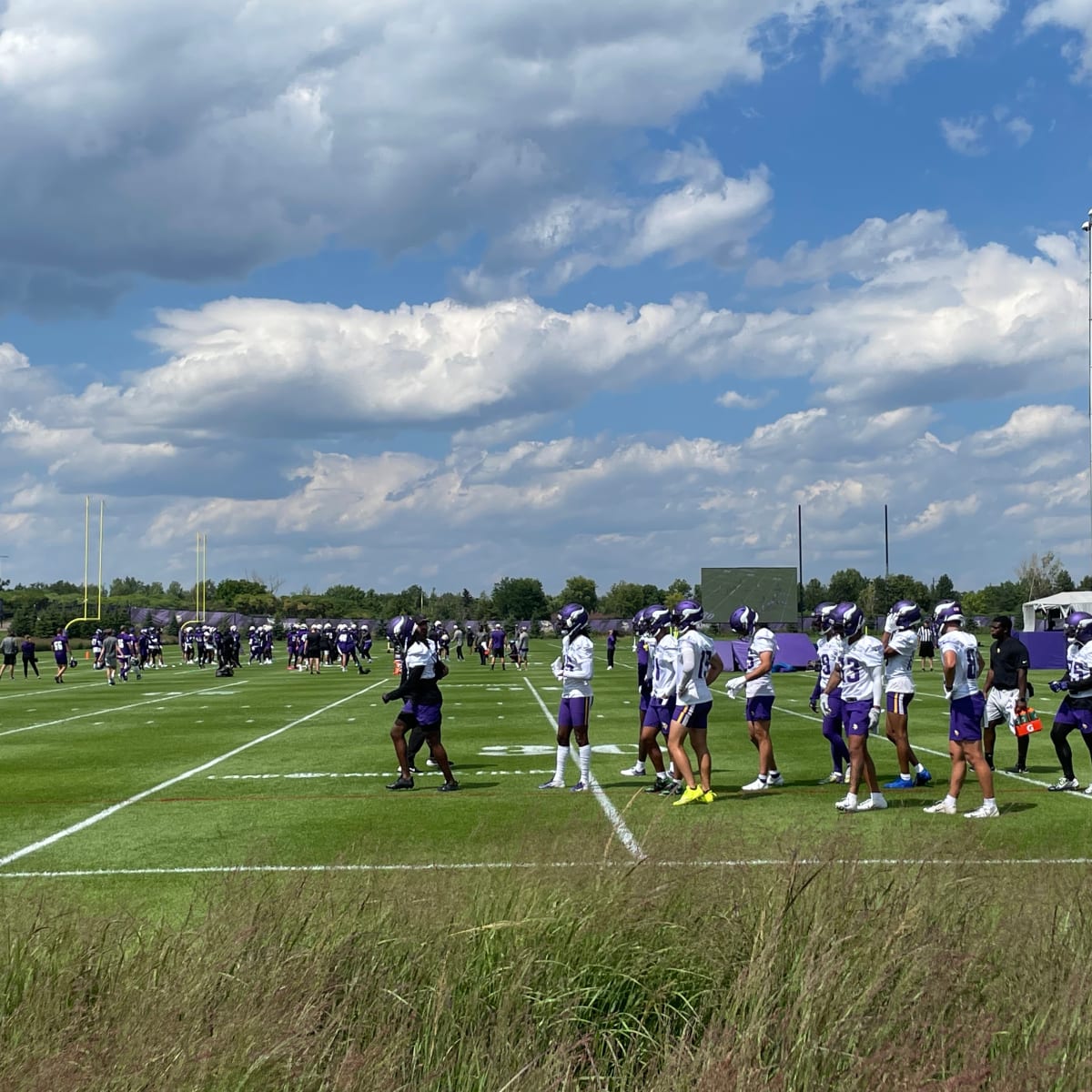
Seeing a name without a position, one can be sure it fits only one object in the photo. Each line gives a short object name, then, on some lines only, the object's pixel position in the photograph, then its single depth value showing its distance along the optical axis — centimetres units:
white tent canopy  6016
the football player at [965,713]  1083
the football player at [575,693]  1280
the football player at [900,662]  1234
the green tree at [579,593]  19338
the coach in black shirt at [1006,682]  1409
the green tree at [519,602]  19175
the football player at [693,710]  1182
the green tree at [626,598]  18712
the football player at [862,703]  1135
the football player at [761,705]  1308
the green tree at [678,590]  17188
